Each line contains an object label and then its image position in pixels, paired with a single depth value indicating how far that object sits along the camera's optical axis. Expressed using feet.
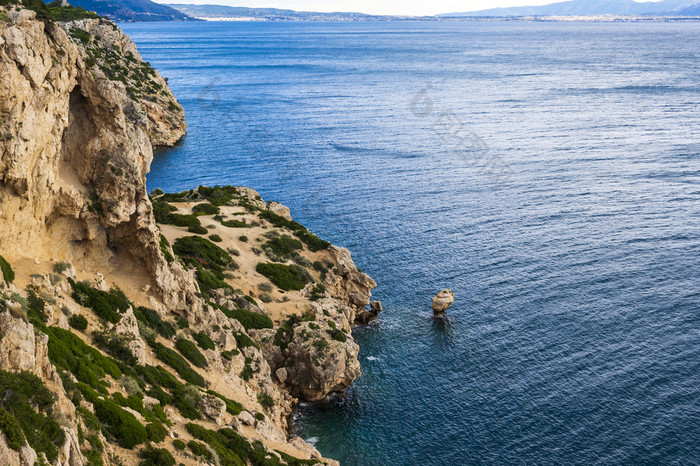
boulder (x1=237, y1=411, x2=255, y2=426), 142.16
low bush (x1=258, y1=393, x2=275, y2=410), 164.99
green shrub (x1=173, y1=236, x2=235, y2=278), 214.07
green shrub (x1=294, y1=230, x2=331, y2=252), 257.96
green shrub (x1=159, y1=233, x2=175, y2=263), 161.02
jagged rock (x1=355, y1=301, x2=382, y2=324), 235.61
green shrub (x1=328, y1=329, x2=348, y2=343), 197.57
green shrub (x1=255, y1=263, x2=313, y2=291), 224.94
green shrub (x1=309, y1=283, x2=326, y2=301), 223.30
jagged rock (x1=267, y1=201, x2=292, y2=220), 296.30
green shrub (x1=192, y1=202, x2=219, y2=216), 271.04
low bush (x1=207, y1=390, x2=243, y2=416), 141.38
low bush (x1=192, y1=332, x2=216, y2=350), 156.35
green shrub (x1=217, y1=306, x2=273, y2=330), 189.47
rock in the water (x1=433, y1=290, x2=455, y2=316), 232.12
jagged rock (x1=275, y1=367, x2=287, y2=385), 188.65
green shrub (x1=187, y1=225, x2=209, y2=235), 243.79
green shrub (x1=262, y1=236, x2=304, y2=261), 243.13
